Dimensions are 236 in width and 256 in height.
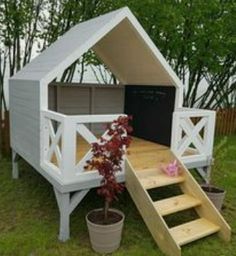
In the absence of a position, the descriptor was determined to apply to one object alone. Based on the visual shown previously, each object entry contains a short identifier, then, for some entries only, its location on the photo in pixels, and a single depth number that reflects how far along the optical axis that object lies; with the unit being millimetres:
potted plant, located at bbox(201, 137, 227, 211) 5004
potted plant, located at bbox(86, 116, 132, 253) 3885
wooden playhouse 4156
